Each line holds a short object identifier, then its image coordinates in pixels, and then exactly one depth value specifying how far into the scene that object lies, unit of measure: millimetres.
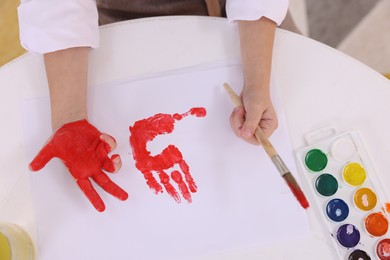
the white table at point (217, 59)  971
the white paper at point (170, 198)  948
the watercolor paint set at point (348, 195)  937
